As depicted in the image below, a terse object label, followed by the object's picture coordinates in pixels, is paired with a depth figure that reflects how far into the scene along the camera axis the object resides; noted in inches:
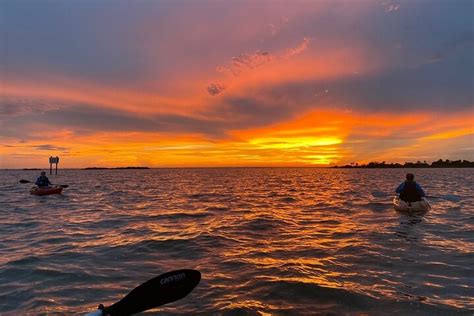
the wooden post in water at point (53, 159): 2586.1
